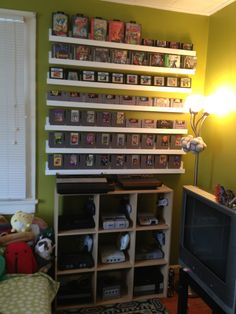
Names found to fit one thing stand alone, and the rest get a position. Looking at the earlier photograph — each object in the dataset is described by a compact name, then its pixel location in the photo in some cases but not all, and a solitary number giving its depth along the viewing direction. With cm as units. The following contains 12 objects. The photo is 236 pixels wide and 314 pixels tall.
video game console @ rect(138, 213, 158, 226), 229
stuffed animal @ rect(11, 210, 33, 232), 207
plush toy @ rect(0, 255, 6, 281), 178
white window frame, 212
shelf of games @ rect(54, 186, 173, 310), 216
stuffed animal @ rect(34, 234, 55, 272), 200
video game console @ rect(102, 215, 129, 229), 219
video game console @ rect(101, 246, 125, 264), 224
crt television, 153
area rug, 215
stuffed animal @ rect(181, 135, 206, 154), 213
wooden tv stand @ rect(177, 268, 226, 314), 191
